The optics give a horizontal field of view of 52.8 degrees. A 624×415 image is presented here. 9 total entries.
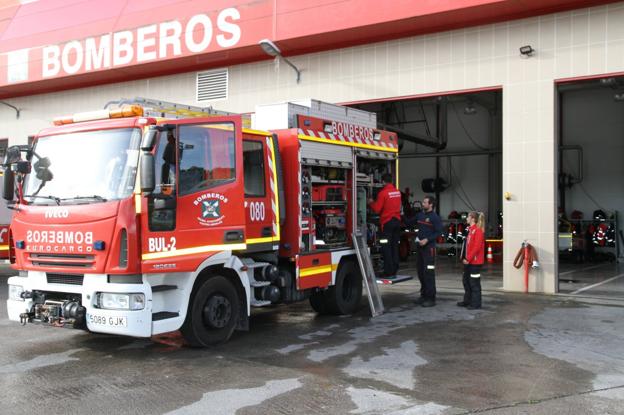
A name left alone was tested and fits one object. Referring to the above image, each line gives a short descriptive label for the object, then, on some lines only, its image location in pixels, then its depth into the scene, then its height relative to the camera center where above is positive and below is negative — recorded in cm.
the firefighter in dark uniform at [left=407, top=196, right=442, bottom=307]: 1035 -48
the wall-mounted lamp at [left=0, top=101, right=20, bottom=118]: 1960 +335
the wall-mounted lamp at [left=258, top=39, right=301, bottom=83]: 1291 +353
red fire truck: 645 -4
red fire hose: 1198 -80
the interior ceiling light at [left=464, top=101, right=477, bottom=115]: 2231 +381
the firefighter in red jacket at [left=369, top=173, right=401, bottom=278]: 1045 -9
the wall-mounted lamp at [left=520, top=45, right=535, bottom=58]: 1192 +313
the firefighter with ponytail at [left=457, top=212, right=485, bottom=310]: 1016 -67
